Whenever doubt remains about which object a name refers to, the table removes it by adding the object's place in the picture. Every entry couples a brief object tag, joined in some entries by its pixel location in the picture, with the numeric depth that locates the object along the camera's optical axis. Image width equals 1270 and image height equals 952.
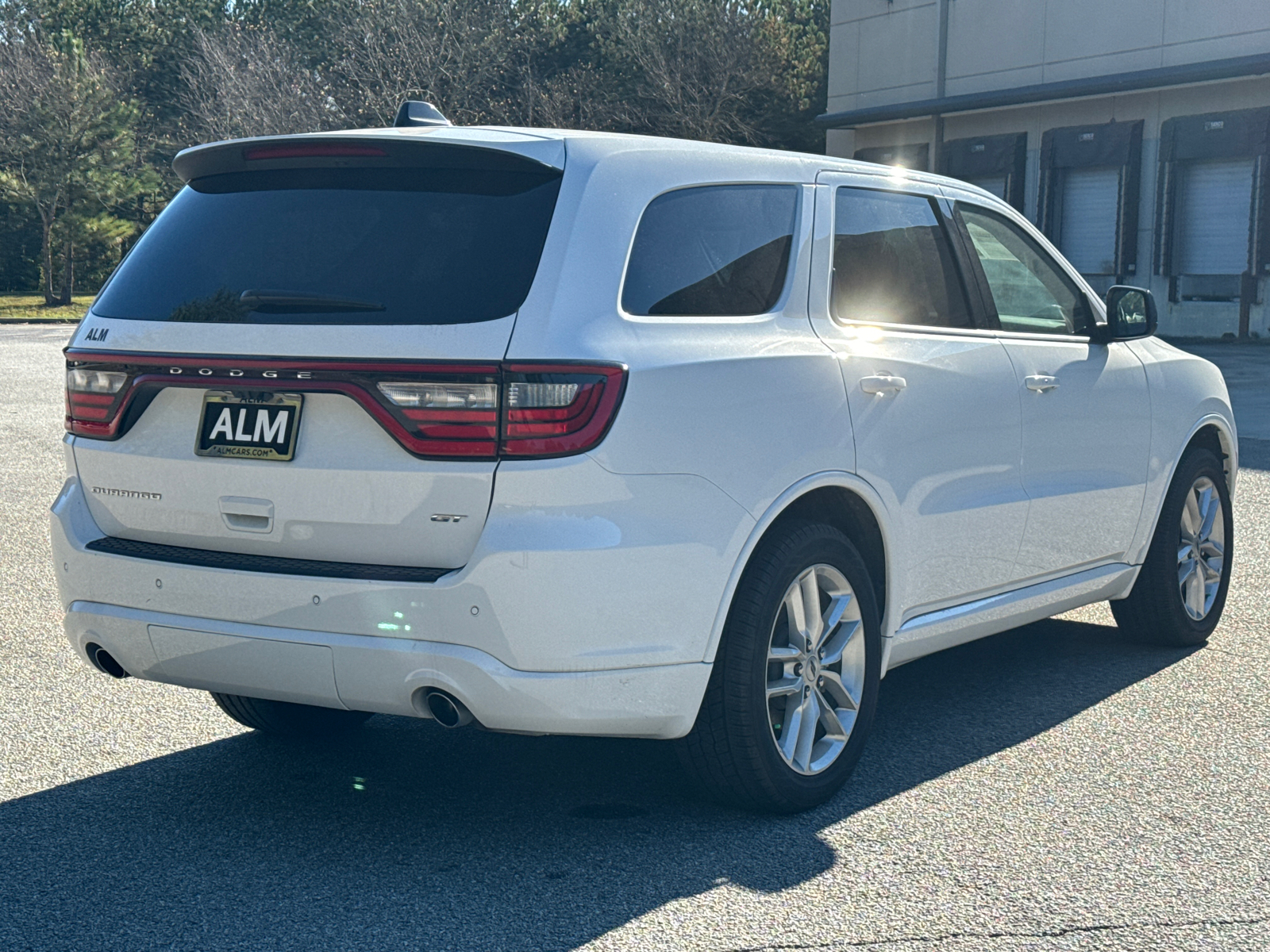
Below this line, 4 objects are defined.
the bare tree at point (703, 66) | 44.47
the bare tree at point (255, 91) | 45.69
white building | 28.52
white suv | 3.60
